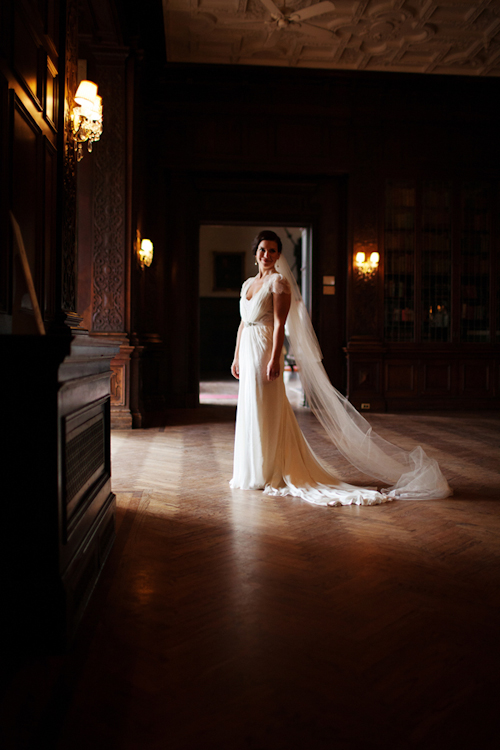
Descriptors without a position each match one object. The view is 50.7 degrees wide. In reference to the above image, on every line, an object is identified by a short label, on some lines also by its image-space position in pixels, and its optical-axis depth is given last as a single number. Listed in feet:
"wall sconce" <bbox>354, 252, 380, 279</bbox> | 27.73
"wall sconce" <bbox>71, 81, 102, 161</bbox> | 12.67
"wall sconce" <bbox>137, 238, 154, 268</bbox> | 23.73
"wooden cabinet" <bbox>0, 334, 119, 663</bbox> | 5.06
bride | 11.50
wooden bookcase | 28.19
